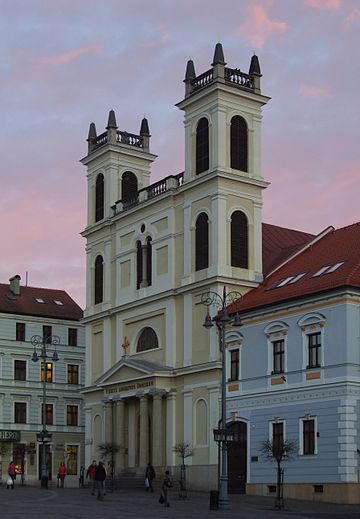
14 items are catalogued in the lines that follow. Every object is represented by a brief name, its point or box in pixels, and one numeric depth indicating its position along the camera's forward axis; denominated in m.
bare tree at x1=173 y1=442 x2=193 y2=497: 54.38
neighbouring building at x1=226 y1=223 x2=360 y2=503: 46.34
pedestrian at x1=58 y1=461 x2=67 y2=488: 65.75
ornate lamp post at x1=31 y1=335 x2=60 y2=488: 57.81
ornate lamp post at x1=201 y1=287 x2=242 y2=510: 38.22
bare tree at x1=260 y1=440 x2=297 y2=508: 42.21
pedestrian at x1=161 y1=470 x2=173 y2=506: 40.56
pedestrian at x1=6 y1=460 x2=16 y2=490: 60.75
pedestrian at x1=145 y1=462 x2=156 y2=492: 54.28
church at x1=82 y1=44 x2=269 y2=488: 56.91
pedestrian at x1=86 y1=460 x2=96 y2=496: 52.69
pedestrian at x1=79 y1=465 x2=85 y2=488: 65.27
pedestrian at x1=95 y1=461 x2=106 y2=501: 46.16
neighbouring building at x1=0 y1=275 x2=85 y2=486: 81.62
